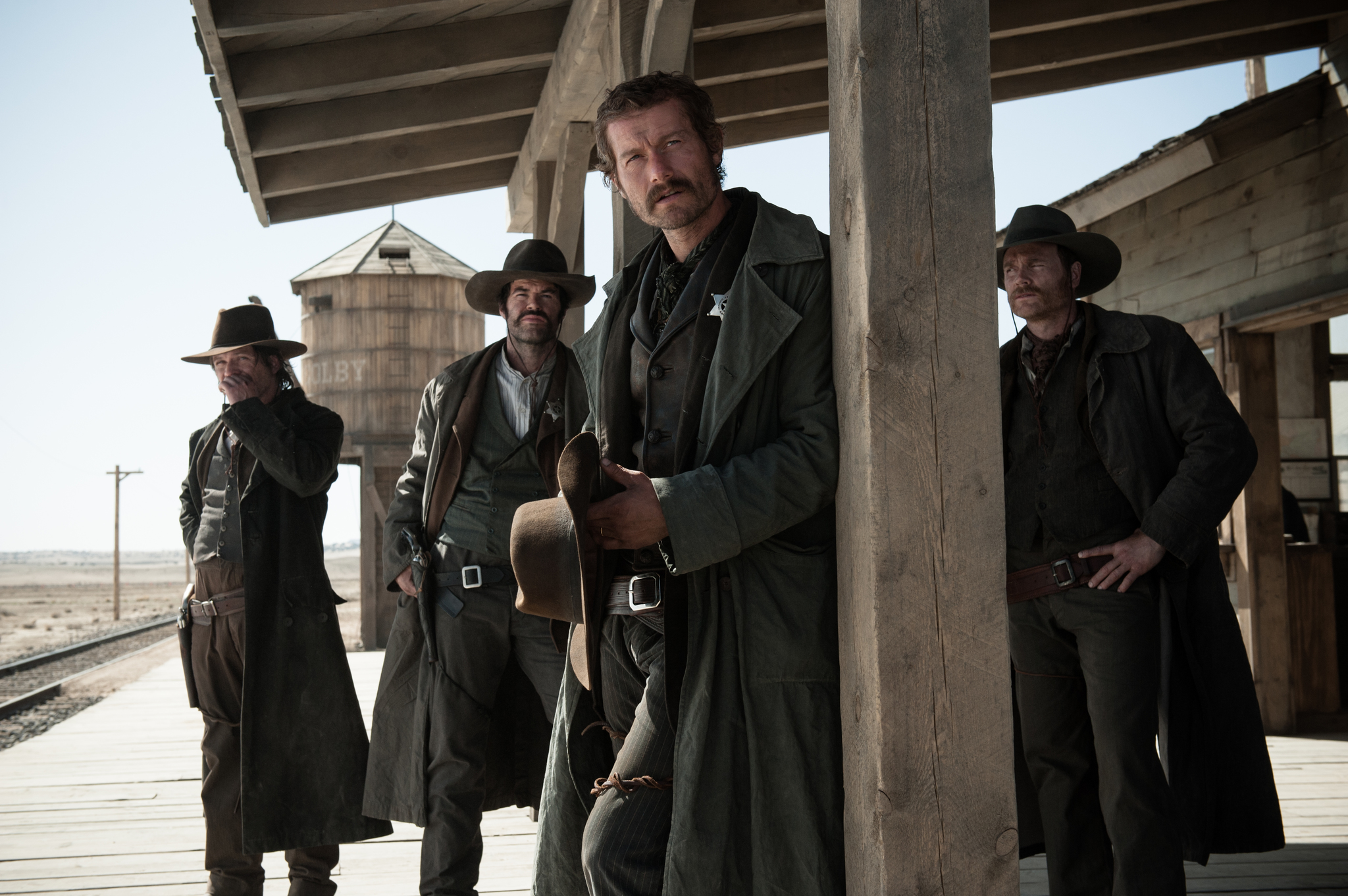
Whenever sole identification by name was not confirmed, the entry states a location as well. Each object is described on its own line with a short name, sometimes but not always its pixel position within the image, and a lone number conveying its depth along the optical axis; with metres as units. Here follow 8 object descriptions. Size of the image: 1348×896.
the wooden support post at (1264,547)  6.28
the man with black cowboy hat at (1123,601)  2.84
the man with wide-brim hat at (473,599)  3.45
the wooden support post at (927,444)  1.67
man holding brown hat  1.83
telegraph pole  29.48
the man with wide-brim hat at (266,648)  3.66
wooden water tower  15.52
